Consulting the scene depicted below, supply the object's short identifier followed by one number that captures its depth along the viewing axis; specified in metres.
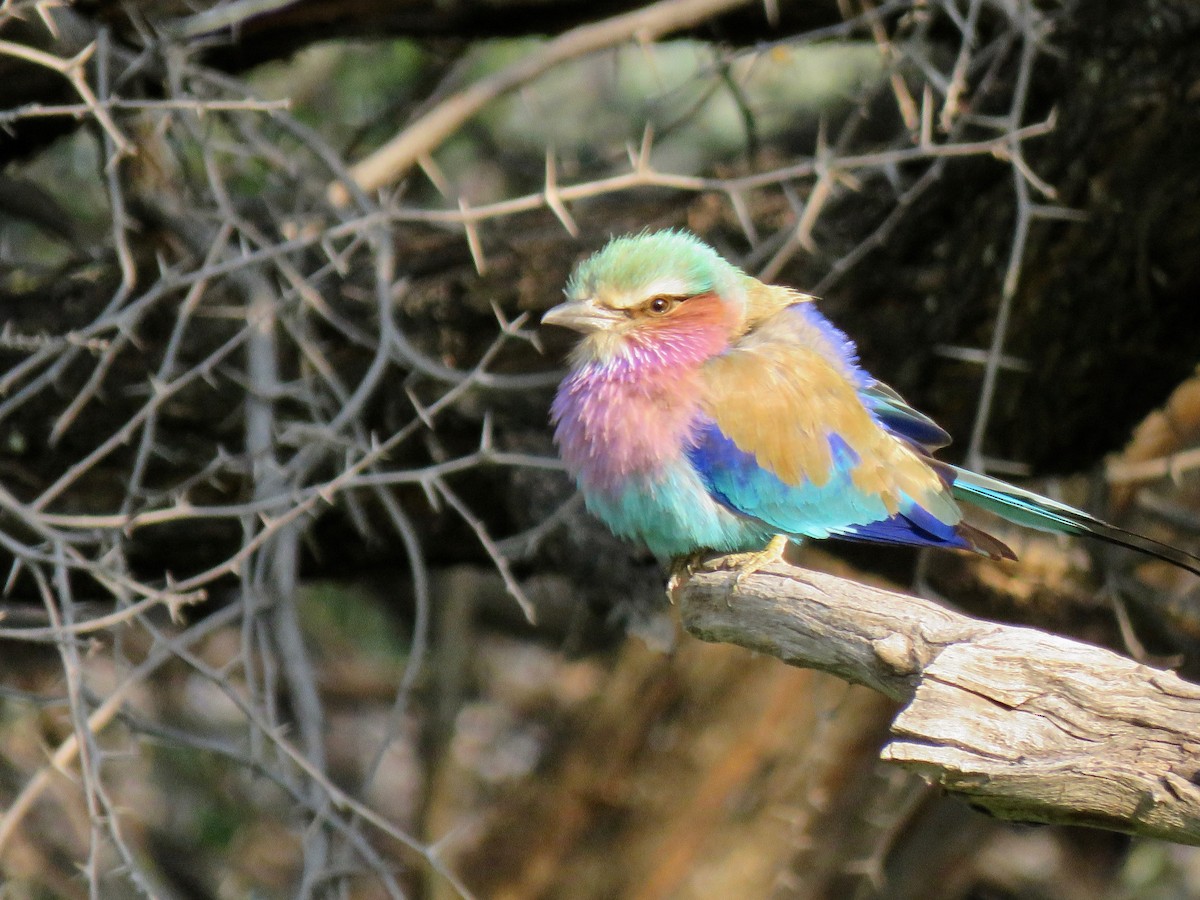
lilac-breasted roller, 8.14
